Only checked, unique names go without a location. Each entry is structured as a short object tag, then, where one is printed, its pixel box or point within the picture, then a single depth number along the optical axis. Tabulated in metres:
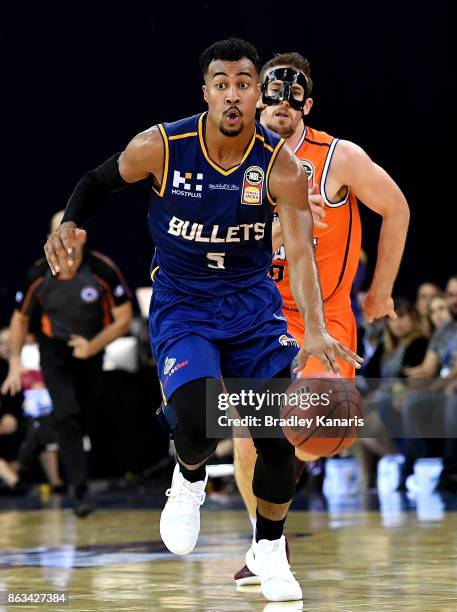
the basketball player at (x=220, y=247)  8.89
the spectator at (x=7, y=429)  22.02
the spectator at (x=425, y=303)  20.72
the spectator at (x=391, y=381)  20.17
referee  17.59
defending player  11.04
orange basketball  8.99
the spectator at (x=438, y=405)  19.30
